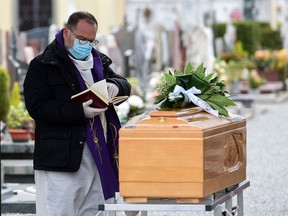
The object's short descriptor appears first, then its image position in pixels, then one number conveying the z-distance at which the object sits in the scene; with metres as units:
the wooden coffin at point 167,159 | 6.51
